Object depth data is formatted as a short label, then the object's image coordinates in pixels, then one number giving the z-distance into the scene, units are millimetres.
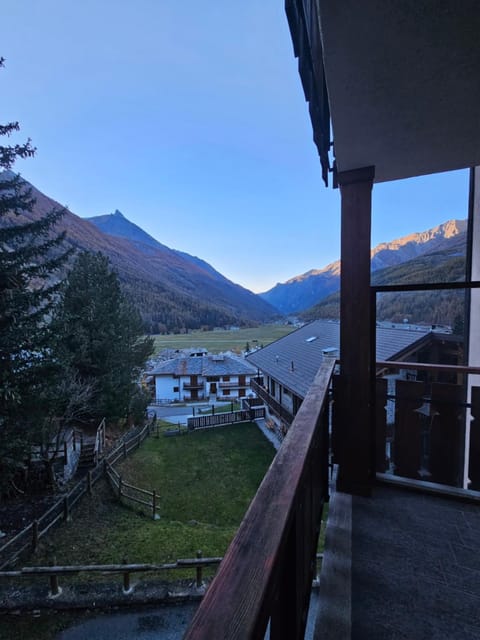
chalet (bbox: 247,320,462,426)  3383
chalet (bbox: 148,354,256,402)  23969
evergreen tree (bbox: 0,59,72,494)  6500
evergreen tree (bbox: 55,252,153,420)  11461
